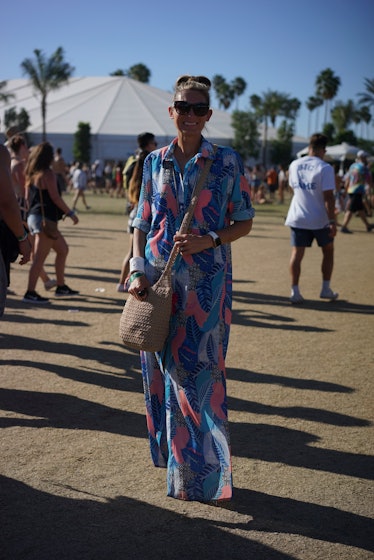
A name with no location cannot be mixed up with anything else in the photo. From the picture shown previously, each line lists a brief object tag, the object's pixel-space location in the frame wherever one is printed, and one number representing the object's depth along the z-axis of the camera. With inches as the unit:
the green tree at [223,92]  4178.2
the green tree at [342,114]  3444.6
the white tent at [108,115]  2618.1
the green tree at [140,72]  4035.4
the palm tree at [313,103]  4259.4
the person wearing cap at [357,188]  770.8
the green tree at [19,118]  2588.6
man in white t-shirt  358.9
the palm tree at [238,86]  4160.9
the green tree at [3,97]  1789.2
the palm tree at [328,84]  3836.1
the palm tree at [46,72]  2332.7
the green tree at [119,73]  4146.2
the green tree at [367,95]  2481.5
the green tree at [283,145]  2972.4
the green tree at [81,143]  2529.5
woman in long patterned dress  143.4
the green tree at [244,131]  2785.4
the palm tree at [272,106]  3262.8
